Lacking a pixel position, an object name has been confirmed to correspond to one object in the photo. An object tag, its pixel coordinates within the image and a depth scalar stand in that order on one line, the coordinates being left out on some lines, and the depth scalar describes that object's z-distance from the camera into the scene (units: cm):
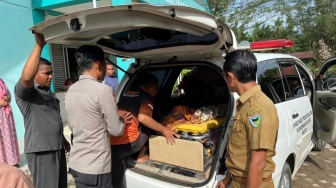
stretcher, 213
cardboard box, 212
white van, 173
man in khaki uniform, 157
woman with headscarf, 378
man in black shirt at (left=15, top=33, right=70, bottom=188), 229
